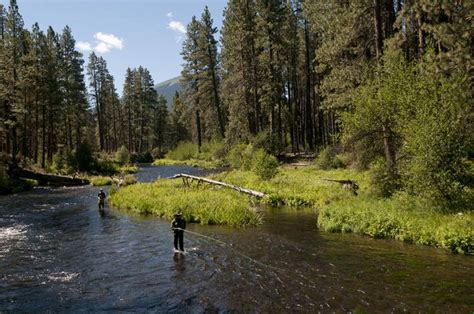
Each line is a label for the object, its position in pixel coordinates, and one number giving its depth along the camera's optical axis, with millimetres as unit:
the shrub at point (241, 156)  38388
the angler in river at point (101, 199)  26000
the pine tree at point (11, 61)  44875
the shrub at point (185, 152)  68000
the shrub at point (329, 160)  34562
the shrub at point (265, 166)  30391
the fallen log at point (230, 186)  25138
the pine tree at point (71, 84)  58156
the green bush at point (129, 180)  35619
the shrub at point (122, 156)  61844
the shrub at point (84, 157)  46938
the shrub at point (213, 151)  53469
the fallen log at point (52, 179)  40750
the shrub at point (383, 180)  19094
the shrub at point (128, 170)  51862
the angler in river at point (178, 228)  15531
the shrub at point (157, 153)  81375
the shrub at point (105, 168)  49422
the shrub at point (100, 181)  40250
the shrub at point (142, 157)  72931
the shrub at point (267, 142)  41219
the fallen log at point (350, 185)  23512
